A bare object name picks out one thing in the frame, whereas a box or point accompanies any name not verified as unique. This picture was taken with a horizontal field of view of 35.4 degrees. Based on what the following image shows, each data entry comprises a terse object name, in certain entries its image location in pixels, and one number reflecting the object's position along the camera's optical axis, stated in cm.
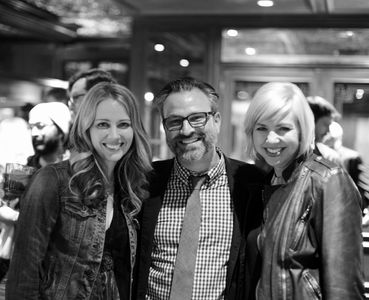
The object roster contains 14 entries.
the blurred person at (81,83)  304
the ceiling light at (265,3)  543
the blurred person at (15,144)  282
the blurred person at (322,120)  407
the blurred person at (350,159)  433
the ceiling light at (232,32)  622
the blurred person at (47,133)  281
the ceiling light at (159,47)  648
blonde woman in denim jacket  210
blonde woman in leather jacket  188
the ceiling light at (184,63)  637
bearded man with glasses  223
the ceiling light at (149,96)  643
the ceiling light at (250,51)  618
